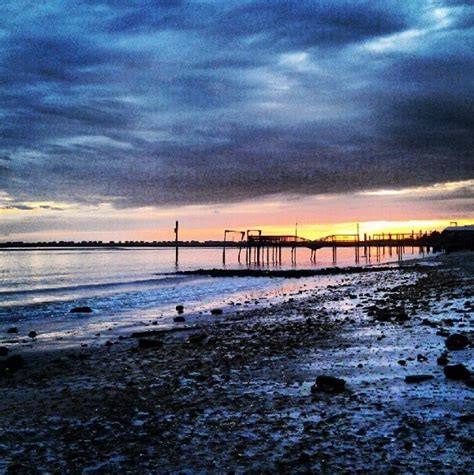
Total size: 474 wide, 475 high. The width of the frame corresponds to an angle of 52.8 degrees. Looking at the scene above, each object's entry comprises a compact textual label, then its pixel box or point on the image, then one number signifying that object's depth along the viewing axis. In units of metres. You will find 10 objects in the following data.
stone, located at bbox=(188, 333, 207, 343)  13.65
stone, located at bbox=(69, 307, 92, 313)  23.45
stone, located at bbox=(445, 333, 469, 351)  10.09
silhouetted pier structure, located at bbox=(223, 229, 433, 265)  90.19
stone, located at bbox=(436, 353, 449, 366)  8.84
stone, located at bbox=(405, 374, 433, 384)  7.85
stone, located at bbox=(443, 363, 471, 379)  7.85
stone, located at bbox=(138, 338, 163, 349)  13.11
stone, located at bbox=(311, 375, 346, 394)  7.65
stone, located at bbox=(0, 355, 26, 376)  10.90
